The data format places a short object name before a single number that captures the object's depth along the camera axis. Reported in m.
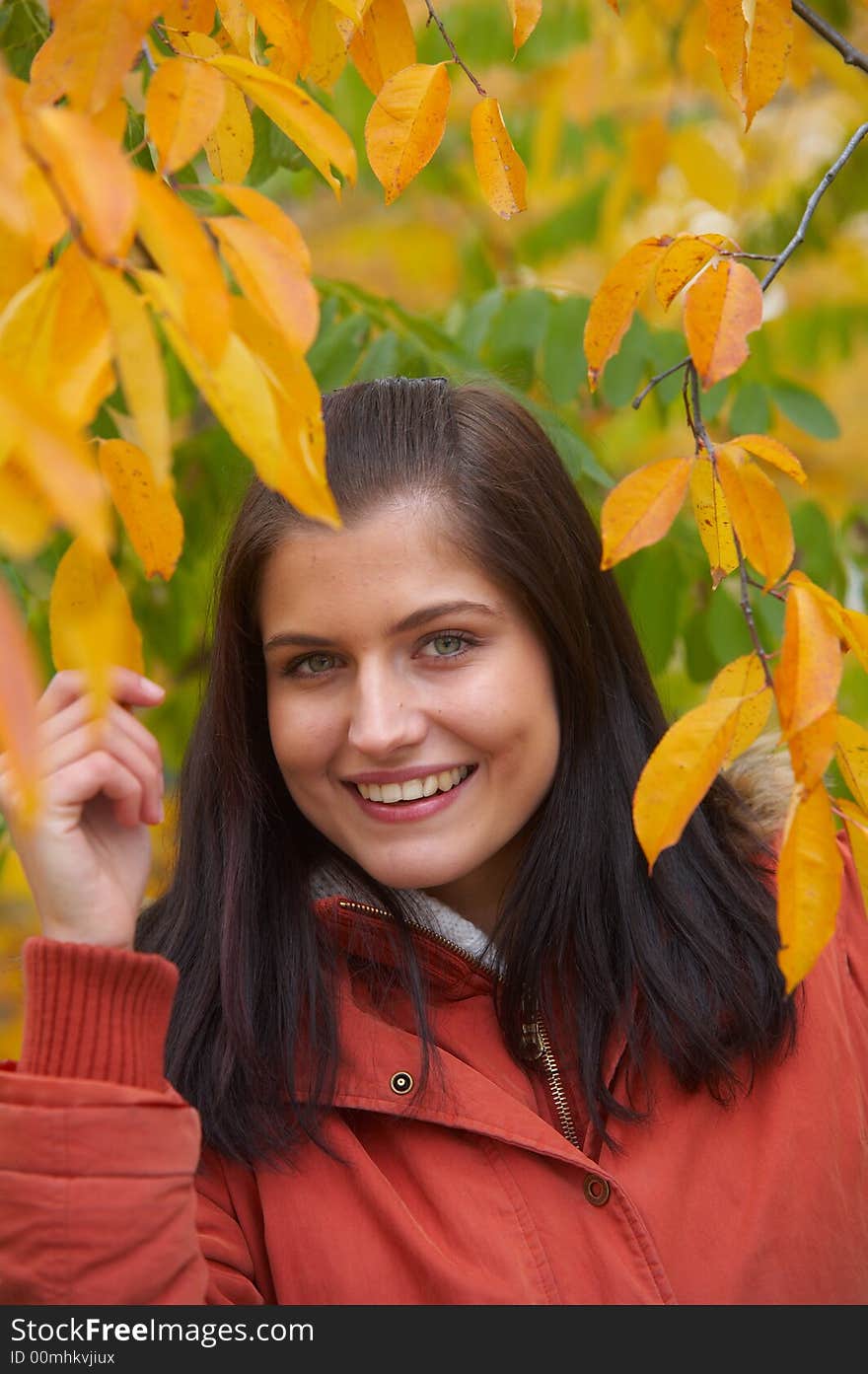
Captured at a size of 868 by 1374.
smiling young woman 1.76
